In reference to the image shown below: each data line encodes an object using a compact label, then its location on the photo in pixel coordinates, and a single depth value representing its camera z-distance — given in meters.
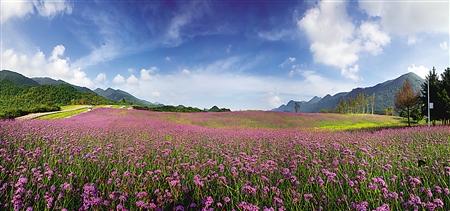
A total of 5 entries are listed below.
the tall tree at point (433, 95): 27.23
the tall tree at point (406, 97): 34.62
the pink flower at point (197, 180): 3.01
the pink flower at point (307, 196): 2.84
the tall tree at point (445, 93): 25.31
